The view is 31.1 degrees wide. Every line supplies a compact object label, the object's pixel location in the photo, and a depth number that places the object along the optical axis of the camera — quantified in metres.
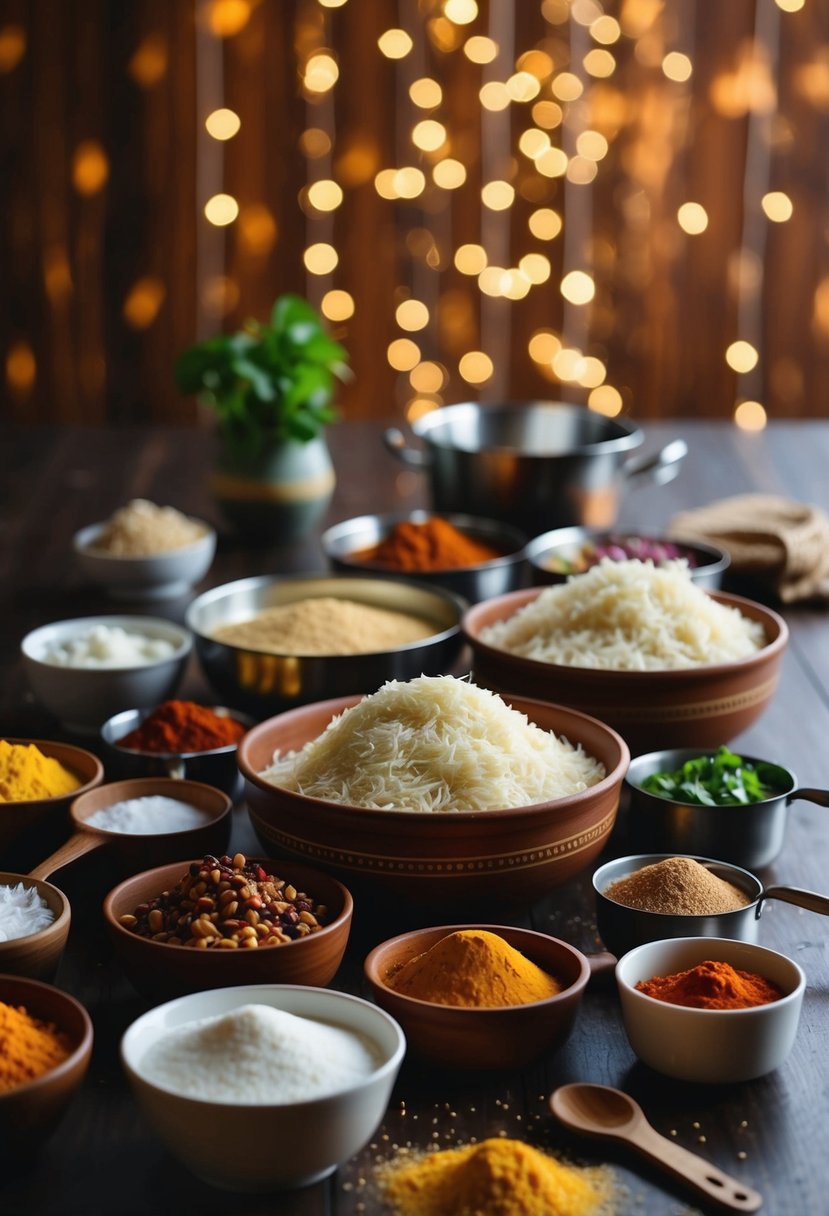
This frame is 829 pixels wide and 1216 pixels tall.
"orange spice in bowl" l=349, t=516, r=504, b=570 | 2.42
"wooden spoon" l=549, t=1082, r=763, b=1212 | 1.14
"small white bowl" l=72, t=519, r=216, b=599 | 2.56
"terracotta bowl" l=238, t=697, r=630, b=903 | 1.45
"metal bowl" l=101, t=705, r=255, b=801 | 1.80
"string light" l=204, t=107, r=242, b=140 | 4.66
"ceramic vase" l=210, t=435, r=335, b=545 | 2.81
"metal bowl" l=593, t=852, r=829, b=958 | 1.43
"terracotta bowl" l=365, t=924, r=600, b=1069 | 1.27
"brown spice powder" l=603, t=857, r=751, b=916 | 1.46
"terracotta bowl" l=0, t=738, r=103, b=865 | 1.61
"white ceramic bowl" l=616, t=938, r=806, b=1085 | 1.26
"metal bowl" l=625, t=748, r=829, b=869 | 1.66
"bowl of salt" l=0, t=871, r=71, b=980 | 1.32
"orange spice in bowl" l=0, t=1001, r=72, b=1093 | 1.16
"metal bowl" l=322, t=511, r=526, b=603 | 2.36
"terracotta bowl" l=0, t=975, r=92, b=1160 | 1.13
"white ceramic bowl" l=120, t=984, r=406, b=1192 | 1.09
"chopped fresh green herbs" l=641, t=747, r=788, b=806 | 1.70
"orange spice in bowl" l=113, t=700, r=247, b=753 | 1.85
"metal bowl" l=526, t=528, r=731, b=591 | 2.31
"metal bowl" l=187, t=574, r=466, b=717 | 1.96
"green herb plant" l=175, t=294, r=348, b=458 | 2.76
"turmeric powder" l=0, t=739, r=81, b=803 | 1.65
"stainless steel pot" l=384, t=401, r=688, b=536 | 2.64
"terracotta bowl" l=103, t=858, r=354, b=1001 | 1.31
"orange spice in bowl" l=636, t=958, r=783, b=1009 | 1.30
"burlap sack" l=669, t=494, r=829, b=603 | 2.59
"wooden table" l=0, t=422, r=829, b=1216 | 1.15
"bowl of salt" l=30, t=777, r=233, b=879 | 1.55
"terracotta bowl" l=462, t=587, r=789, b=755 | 1.84
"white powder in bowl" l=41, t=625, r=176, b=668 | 2.09
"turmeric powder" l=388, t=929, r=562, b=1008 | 1.30
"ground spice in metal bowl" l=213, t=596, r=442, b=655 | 2.07
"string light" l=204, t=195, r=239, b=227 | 4.75
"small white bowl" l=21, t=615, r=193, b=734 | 2.02
